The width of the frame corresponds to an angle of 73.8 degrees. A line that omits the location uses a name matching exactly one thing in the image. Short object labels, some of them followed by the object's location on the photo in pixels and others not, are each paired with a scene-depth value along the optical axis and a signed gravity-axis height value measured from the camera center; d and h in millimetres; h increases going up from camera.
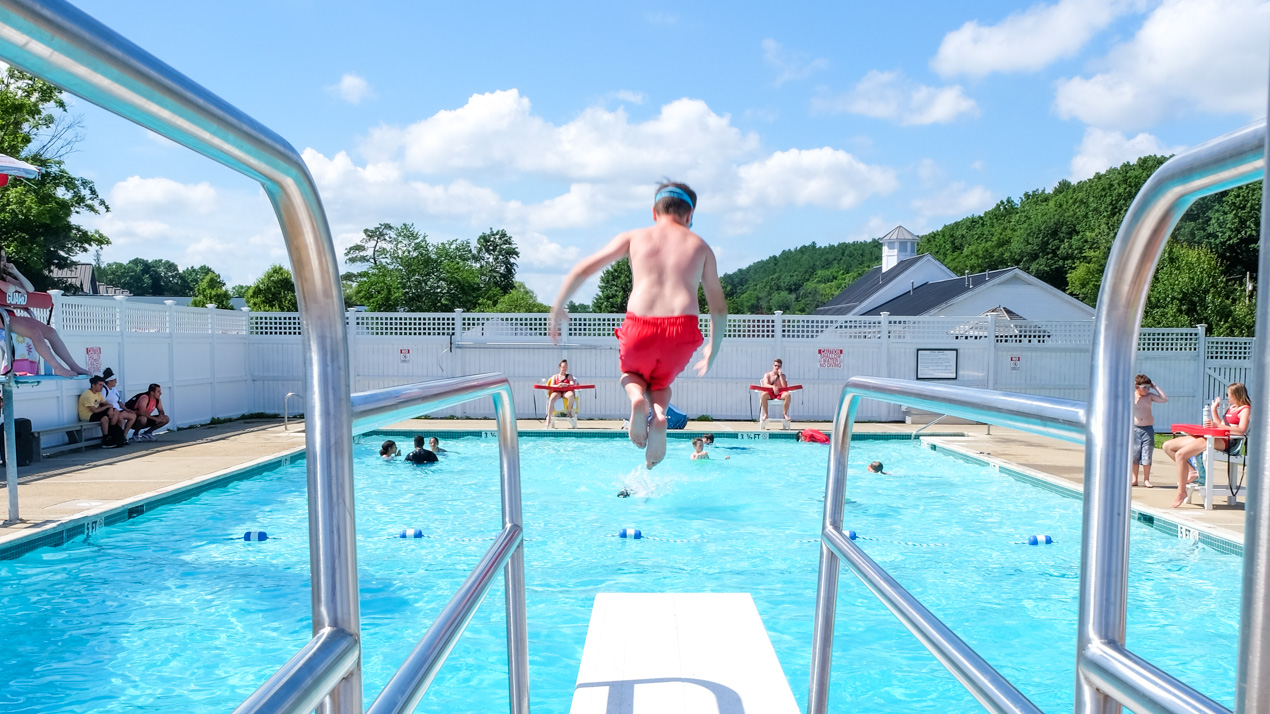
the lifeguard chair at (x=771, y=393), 15945 -953
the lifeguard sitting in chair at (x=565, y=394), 15938 -1012
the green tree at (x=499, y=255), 81938 +8515
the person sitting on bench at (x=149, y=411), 13633 -1173
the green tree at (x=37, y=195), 28328 +5256
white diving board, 3316 -1420
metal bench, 11422 -1448
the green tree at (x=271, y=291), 62000 +3659
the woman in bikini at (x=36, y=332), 8008 +63
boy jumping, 4156 +266
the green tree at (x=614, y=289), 64938 +4189
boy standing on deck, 9617 -936
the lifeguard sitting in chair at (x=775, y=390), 15984 -887
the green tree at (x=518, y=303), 60625 +2857
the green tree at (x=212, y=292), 69894 +4233
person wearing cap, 13164 -968
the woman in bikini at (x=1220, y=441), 8859 -1029
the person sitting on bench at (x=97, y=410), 12703 -1070
